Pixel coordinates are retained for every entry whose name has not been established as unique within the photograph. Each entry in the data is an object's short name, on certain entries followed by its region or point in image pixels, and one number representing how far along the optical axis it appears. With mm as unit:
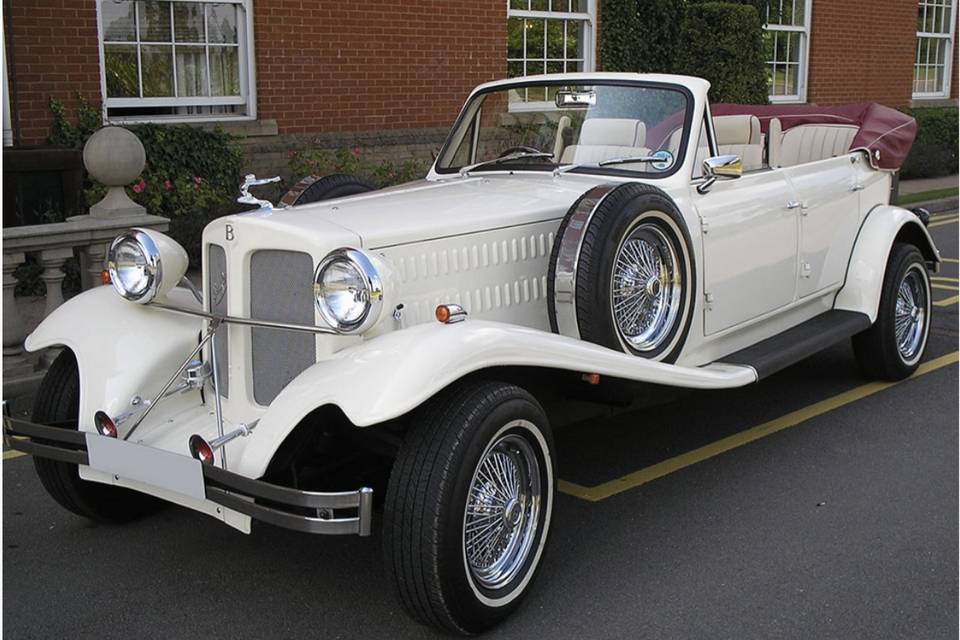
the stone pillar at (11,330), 6160
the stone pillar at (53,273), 6383
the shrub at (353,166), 10328
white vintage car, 3340
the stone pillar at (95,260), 6680
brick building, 8898
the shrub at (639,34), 13281
